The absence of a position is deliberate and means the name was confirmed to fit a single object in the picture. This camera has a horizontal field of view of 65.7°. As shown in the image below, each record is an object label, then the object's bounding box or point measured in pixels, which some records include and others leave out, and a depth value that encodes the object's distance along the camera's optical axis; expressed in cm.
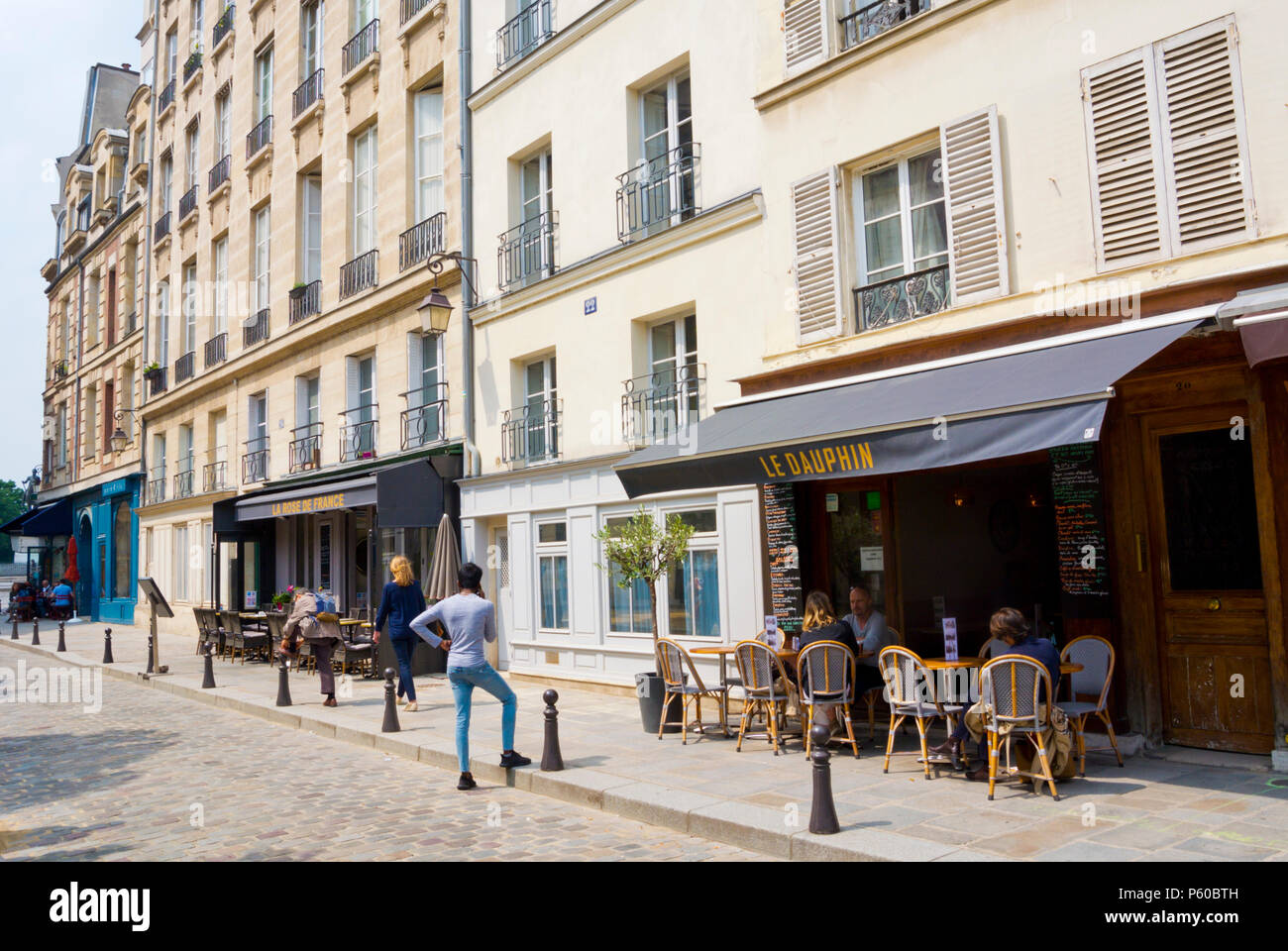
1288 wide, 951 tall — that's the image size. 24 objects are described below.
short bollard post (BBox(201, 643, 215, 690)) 1395
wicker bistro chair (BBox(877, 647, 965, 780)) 729
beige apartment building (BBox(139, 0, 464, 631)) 1617
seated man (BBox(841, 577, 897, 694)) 857
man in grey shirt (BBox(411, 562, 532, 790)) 746
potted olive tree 933
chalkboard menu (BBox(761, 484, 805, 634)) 978
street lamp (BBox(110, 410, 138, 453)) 2802
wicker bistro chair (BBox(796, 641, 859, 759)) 786
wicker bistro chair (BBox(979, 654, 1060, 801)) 641
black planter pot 930
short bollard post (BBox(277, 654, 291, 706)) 1188
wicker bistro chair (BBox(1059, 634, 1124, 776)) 700
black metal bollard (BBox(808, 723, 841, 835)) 551
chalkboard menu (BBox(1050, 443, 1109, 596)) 755
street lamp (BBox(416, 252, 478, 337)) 1423
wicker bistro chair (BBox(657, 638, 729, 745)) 894
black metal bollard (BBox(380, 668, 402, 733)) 973
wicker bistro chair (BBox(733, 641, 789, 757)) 837
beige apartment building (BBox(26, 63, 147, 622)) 3055
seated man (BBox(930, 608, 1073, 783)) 655
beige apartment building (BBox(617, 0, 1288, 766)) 680
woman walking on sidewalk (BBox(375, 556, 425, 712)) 1177
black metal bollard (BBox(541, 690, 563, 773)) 759
